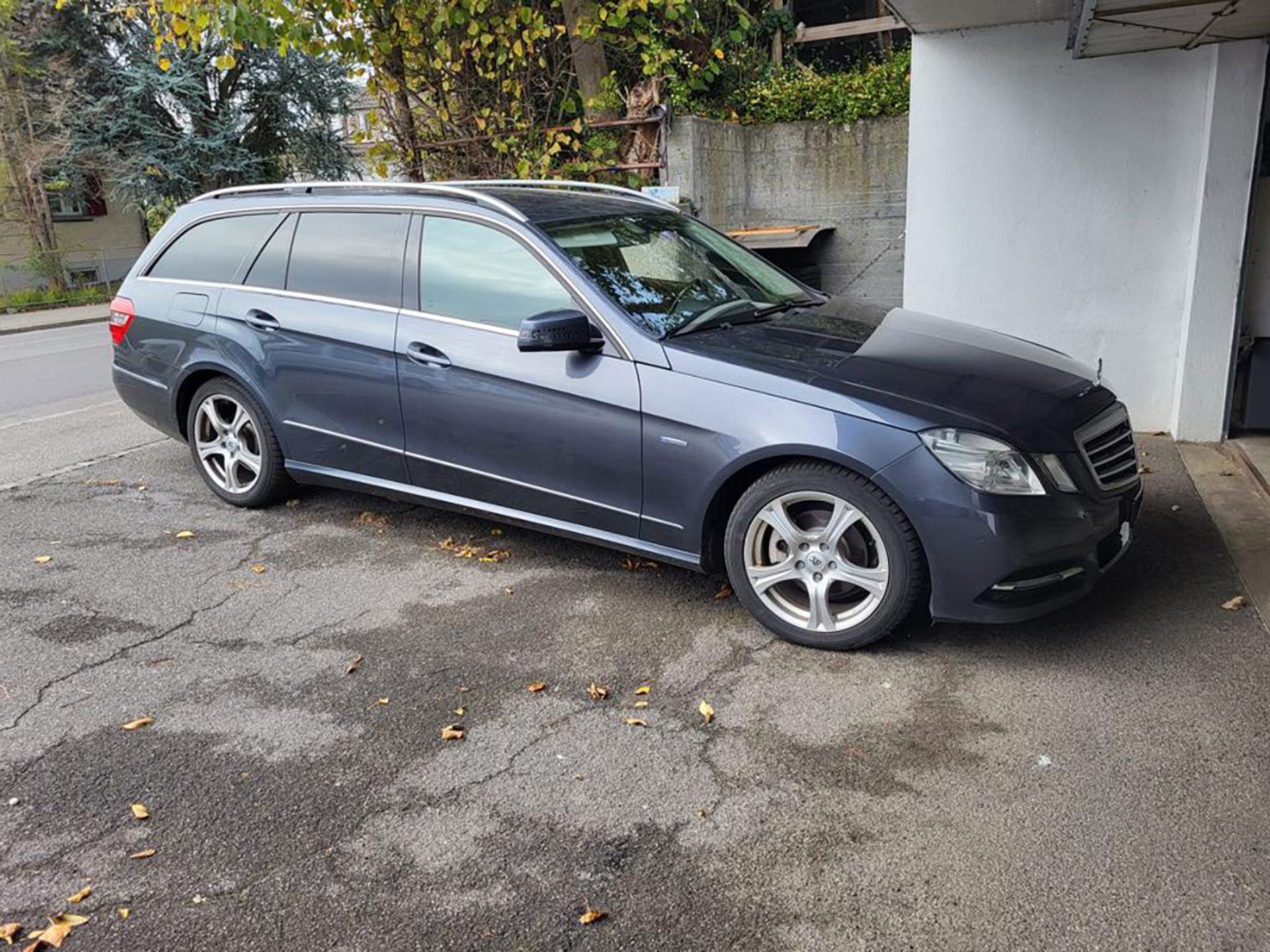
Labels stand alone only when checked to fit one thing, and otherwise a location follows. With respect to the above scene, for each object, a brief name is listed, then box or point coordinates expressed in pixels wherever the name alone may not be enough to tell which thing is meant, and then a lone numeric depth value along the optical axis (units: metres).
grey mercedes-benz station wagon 3.59
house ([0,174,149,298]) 24.05
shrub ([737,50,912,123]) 10.53
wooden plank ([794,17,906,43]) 16.12
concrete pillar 6.02
